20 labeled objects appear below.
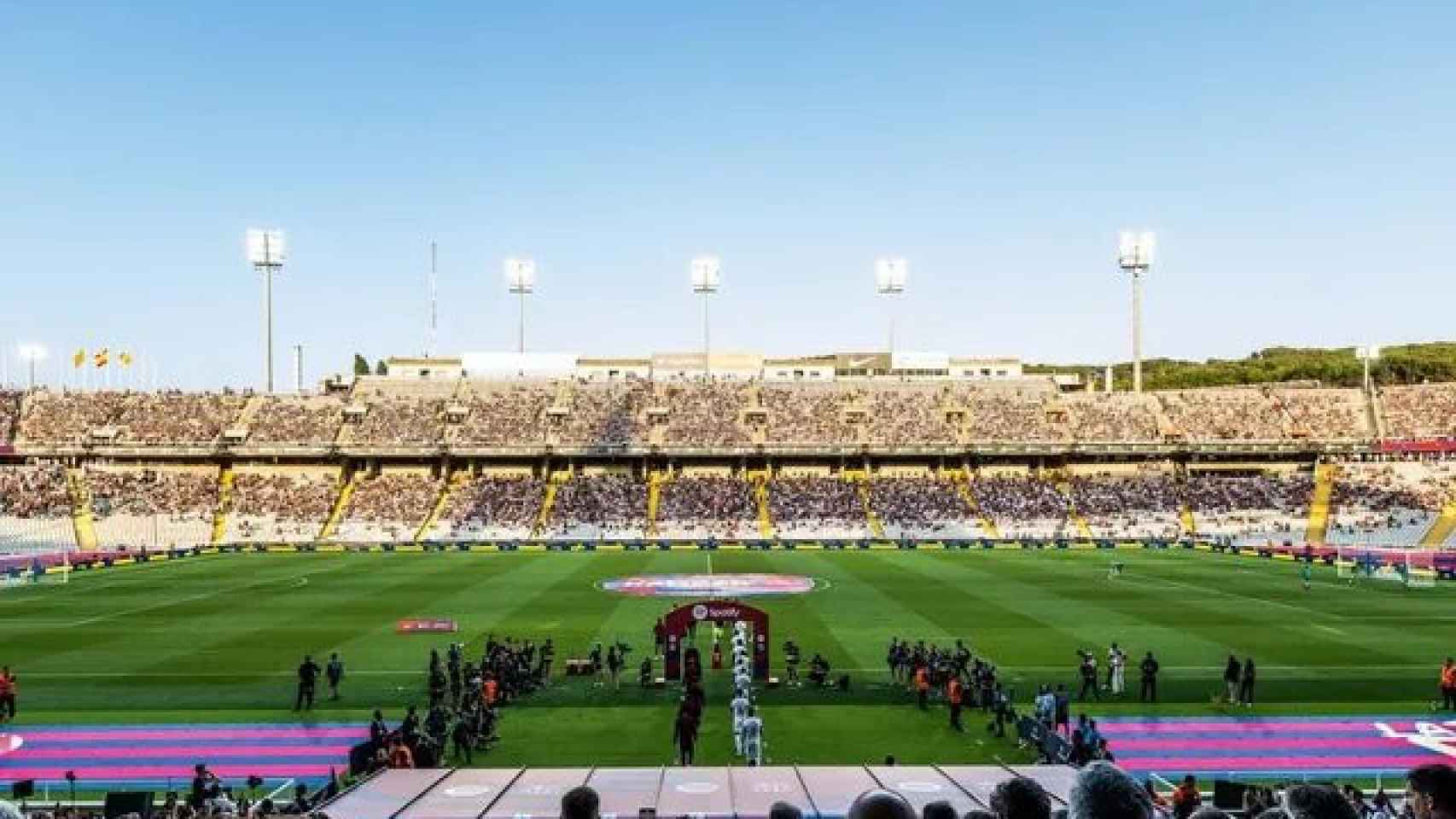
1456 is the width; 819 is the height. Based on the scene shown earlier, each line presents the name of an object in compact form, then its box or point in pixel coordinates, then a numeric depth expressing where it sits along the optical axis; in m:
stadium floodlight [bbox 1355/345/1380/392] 93.12
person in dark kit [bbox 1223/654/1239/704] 27.61
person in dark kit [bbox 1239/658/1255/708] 27.58
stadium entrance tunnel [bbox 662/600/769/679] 29.80
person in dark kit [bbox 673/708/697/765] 21.44
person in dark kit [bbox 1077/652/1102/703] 28.16
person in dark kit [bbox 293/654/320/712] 27.20
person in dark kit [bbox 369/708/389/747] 20.72
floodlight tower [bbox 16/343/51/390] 94.50
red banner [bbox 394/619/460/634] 39.25
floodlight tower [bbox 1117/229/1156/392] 99.50
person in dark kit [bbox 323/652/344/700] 28.75
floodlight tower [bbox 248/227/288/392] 95.25
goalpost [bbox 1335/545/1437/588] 54.94
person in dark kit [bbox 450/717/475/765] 22.47
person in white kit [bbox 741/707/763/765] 21.17
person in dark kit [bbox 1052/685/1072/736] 23.39
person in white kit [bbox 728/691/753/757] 23.25
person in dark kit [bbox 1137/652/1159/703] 28.12
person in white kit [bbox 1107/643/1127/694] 28.89
